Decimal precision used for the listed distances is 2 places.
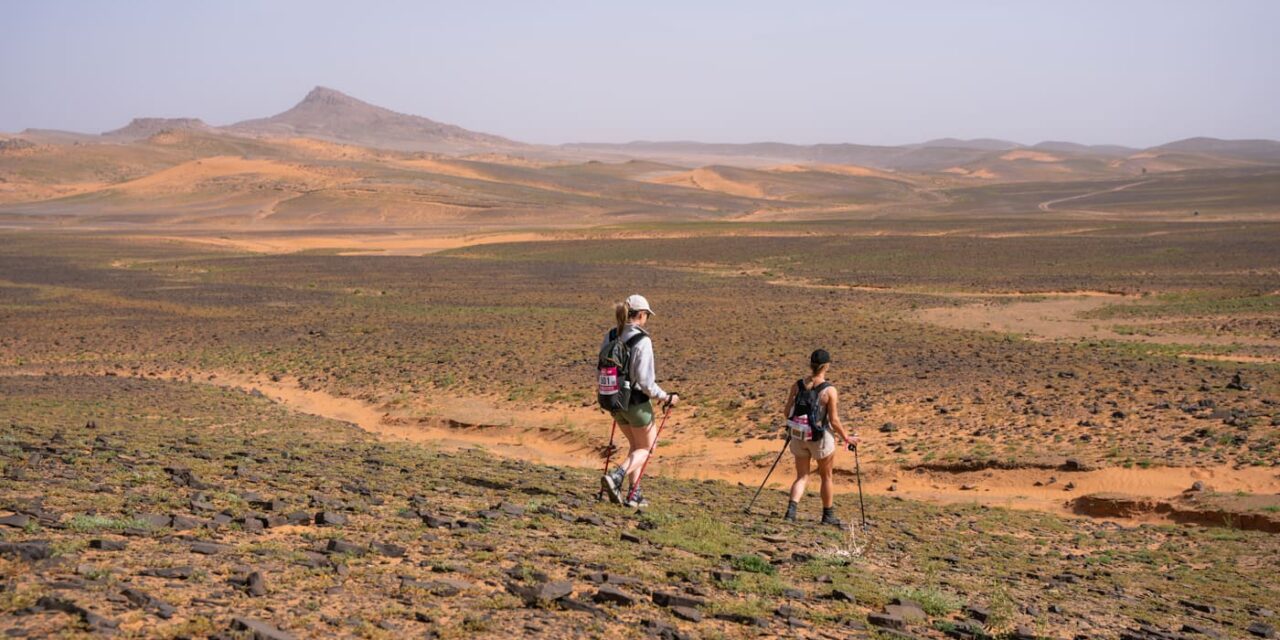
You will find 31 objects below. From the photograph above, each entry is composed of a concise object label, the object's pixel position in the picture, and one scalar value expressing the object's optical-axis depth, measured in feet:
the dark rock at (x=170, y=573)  21.27
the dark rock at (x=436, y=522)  28.35
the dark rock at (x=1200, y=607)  27.84
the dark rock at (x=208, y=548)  23.38
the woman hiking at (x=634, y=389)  31.96
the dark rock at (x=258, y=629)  18.21
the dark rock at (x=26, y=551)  21.12
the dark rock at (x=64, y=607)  18.28
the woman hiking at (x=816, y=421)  33.19
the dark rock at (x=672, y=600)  22.65
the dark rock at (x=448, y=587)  22.21
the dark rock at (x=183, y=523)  25.70
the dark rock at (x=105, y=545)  22.84
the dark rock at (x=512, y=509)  30.73
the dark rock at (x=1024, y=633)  22.98
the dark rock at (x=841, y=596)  24.71
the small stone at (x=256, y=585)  20.68
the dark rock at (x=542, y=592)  21.93
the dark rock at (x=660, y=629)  20.92
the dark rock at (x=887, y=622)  22.81
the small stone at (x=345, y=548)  24.56
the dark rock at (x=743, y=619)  22.22
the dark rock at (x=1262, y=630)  25.96
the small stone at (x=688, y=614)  22.00
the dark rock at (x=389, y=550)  24.83
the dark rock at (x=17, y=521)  24.04
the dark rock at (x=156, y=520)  25.46
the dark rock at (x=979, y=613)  24.21
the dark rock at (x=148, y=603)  19.17
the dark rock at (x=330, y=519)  27.66
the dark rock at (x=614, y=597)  22.45
